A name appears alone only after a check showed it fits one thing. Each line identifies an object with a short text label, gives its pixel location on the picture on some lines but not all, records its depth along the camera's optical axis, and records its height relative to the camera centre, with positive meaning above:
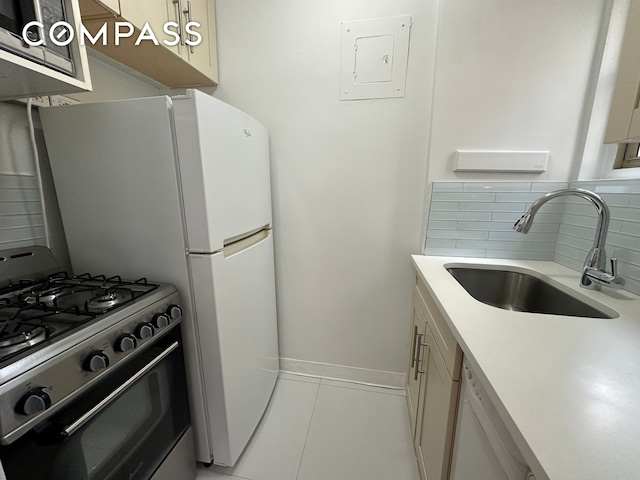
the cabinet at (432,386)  0.80 -0.75
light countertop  0.37 -0.38
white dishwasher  0.47 -0.55
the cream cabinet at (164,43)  0.93 +0.59
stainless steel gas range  0.54 -0.47
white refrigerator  0.91 -0.10
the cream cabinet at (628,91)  0.99 +0.37
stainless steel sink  1.13 -0.50
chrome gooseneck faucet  0.95 -0.25
